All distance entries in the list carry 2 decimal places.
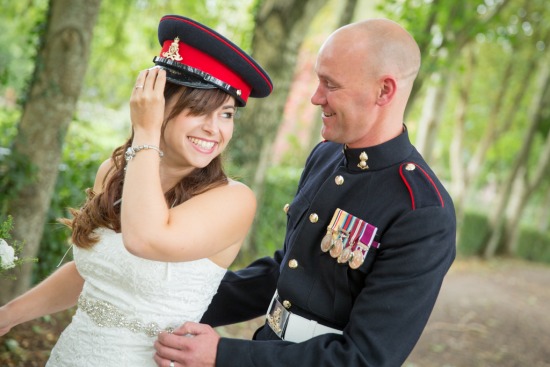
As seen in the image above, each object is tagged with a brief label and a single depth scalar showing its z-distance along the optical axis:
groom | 1.88
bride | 1.99
